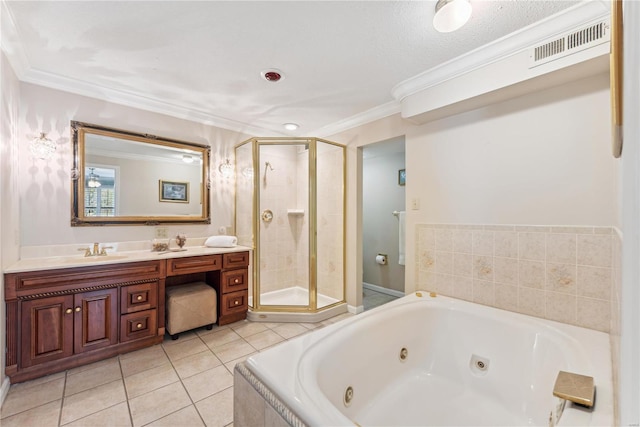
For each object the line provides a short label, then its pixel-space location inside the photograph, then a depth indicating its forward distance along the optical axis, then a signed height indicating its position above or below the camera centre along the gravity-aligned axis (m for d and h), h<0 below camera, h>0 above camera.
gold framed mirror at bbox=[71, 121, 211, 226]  2.39 +0.34
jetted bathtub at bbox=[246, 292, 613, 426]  1.19 -0.84
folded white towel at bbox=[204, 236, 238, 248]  2.90 -0.30
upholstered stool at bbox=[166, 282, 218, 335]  2.45 -0.86
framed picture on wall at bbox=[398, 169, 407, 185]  3.81 +0.52
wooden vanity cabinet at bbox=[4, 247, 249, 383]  1.81 -0.69
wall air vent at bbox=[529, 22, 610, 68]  1.45 +0.96
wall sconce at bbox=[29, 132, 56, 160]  2.15 +0.53
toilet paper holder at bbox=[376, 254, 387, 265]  4.04 -0.67
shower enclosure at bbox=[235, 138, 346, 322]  3.10 -0.12
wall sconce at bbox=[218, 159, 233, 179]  3.21 +0.53
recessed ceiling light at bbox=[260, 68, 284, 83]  2.16 +1.13
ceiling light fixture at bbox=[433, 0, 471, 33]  1.34 +1.01
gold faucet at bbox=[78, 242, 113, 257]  2.32 -0.32
